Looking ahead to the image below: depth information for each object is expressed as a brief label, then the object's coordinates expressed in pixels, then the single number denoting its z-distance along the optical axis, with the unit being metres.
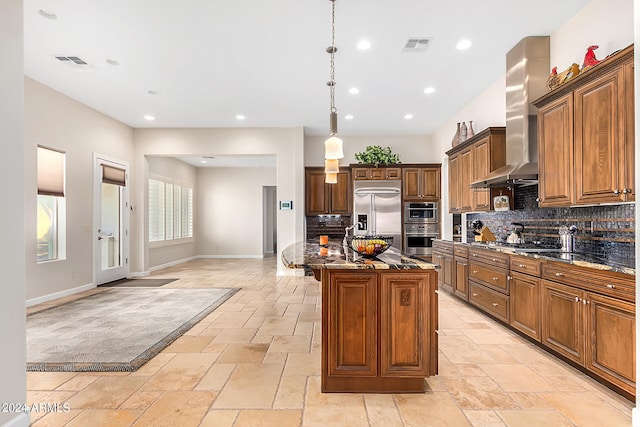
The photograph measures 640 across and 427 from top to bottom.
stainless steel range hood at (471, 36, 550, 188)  3.72
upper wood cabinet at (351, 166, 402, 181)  7.28
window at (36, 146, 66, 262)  4.93
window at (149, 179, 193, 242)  8.26
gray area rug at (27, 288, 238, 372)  2.90
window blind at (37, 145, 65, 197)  4.91
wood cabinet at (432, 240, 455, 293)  5.10
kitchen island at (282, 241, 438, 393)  2.33
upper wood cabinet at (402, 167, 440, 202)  7.28
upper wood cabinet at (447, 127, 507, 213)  4.46
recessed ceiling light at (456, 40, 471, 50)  3.77
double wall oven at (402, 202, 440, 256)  7.19
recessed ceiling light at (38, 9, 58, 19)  3.22
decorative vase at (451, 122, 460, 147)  5.59
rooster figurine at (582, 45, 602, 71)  2.82
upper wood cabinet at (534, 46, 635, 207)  2.39
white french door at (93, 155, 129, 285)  6.11
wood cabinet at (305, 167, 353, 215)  7.56
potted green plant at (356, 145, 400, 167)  7.30
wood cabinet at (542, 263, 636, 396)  2.17
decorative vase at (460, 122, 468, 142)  5.45
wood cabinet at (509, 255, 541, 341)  3.08
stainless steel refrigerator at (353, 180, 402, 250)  7.16
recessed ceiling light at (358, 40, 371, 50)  3.78
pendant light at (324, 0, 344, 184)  3.53
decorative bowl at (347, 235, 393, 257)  2.61
